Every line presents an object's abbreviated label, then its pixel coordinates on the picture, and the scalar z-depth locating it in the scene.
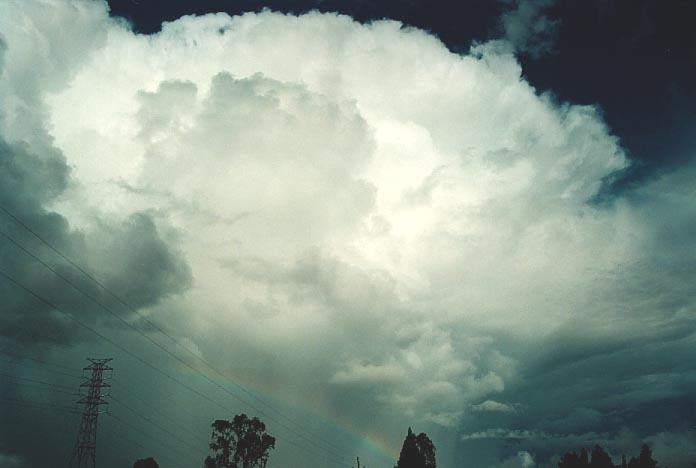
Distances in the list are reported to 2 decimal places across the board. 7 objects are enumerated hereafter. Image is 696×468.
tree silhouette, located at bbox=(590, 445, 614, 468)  90.94
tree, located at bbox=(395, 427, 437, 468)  89.56
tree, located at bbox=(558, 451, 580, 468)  100.14
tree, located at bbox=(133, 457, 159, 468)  76.12
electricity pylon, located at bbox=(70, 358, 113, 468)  61.29
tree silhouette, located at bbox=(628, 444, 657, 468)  91.69
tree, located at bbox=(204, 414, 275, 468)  92.56
